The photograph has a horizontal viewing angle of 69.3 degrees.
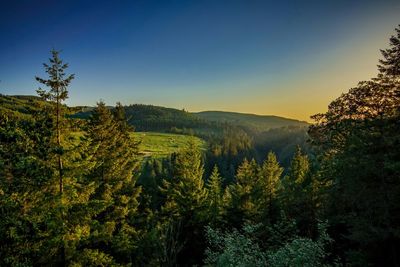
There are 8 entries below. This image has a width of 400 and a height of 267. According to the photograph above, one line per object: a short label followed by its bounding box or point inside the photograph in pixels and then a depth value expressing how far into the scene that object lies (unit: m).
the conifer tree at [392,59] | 16.05
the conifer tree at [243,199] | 32.59
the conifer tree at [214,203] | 31.83
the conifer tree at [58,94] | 14.41
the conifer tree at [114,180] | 21.03
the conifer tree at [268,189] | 35.40
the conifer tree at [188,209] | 30.16
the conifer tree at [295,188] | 35.34
